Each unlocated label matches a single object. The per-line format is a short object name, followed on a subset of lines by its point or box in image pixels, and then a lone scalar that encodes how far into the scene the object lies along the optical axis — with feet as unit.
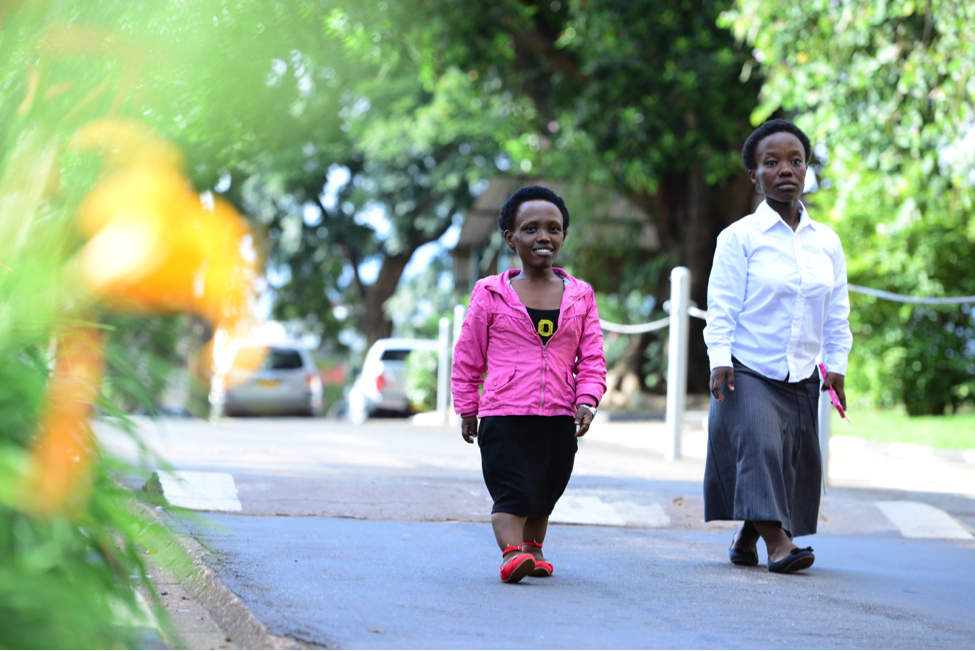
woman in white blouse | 29.96
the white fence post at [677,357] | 59.00
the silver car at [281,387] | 139.23
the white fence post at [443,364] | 101.35
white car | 135.13
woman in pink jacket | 27.53
